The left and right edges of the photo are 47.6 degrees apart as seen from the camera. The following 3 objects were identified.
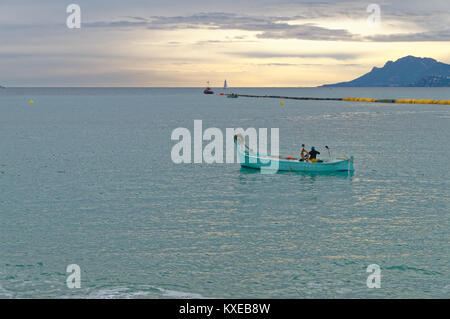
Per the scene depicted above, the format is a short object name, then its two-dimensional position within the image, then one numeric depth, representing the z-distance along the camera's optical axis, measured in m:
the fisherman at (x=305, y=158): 49.69
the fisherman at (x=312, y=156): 49.56
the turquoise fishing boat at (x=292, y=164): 48.94
